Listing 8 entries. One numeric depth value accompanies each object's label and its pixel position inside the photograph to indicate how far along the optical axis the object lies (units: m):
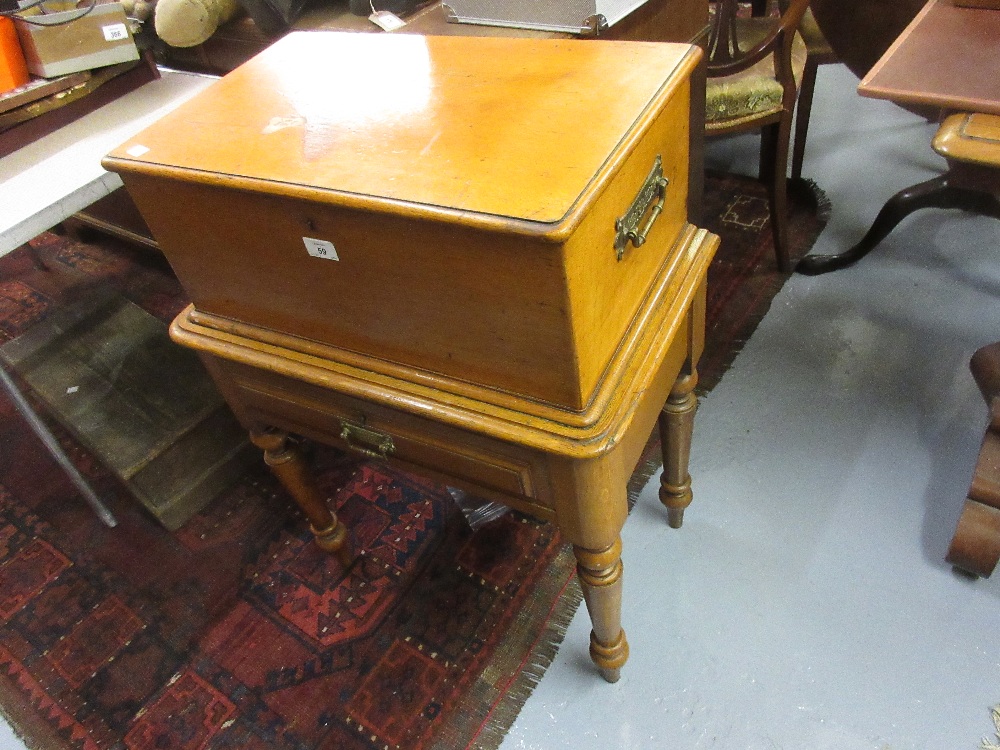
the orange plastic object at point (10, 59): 1.33
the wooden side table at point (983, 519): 1.24
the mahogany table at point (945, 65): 1.00
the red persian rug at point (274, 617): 1.27
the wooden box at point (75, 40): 1.33
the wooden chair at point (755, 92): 1.72
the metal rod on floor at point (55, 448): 1.40
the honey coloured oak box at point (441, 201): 0.66
